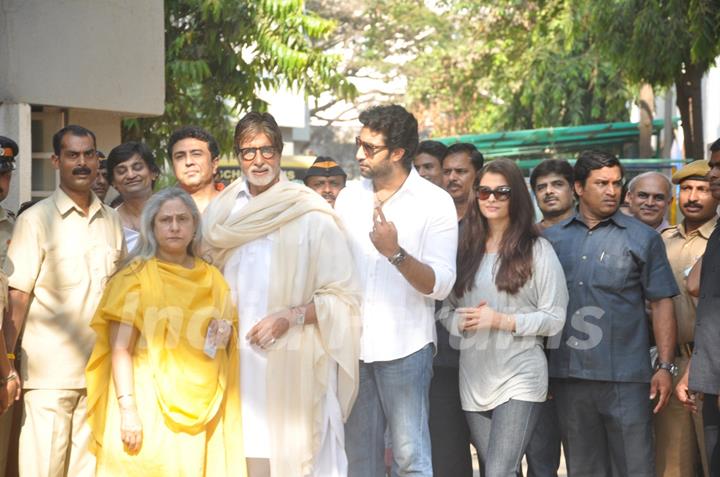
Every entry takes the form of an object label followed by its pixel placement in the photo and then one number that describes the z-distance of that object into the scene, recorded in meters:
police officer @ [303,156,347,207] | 8.15
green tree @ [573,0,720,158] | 12.06
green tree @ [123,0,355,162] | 12.90
